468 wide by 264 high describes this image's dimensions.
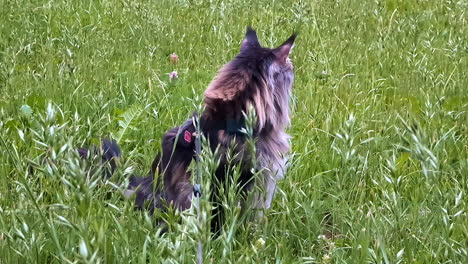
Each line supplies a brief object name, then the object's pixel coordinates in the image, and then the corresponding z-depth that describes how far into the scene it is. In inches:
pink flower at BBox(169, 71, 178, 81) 168.7
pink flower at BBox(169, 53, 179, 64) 190.9
